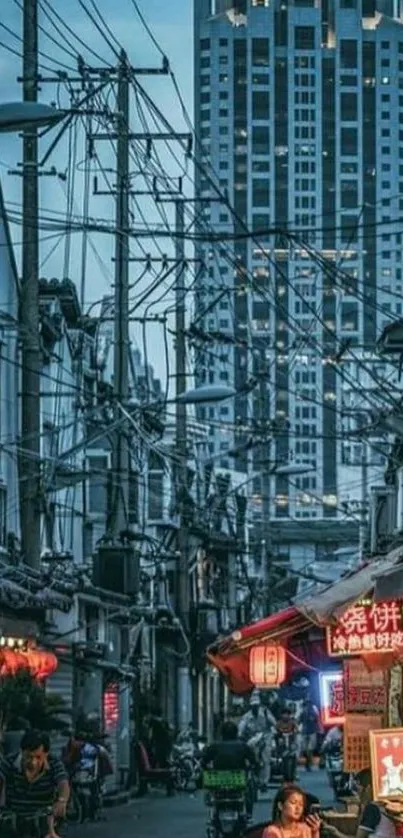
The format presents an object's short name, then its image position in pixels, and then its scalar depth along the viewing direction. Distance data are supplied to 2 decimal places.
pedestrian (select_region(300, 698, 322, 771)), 58.83
